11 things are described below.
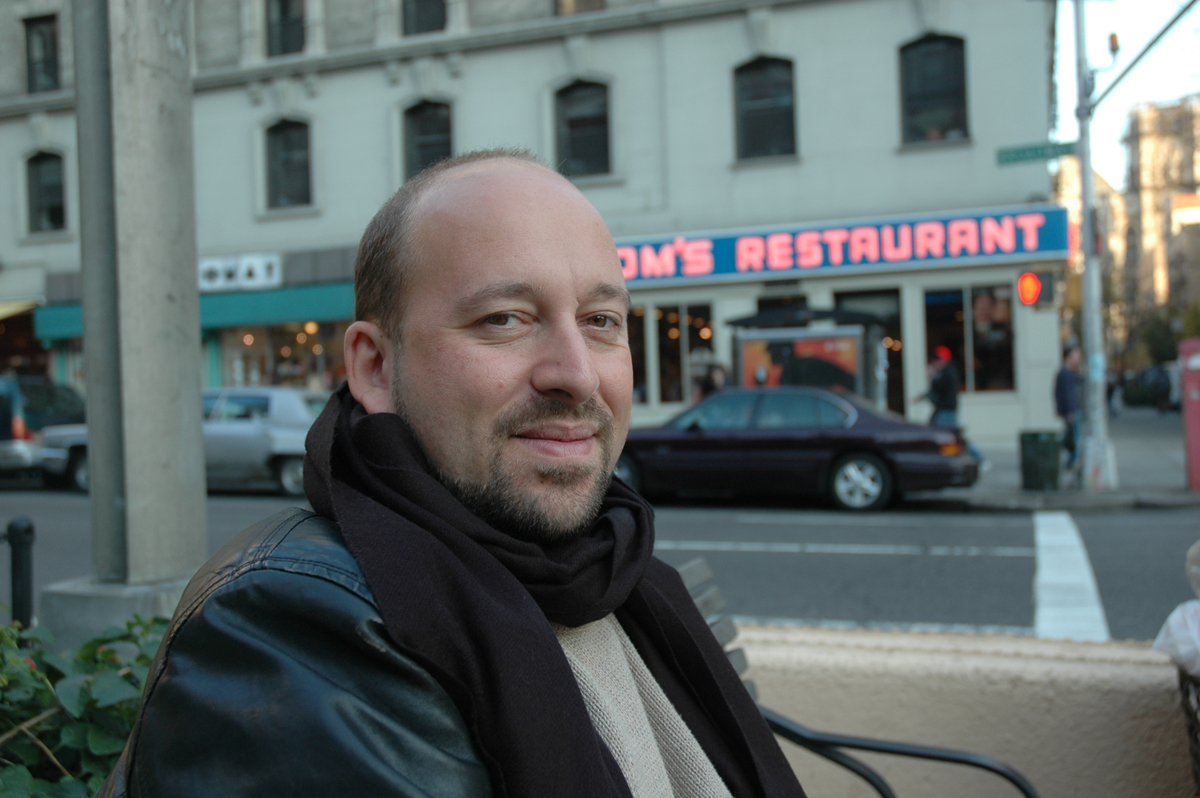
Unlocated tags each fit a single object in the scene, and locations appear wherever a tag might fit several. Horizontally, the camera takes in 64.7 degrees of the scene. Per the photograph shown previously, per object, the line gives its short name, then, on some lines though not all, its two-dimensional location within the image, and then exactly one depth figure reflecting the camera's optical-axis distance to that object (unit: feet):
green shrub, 5.84
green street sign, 35.76
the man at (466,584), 3.42
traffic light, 39.81
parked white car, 43.11
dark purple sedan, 35.12
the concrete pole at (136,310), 9.38
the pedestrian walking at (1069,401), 44.70
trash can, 38.37
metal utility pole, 38.17
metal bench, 6.98
